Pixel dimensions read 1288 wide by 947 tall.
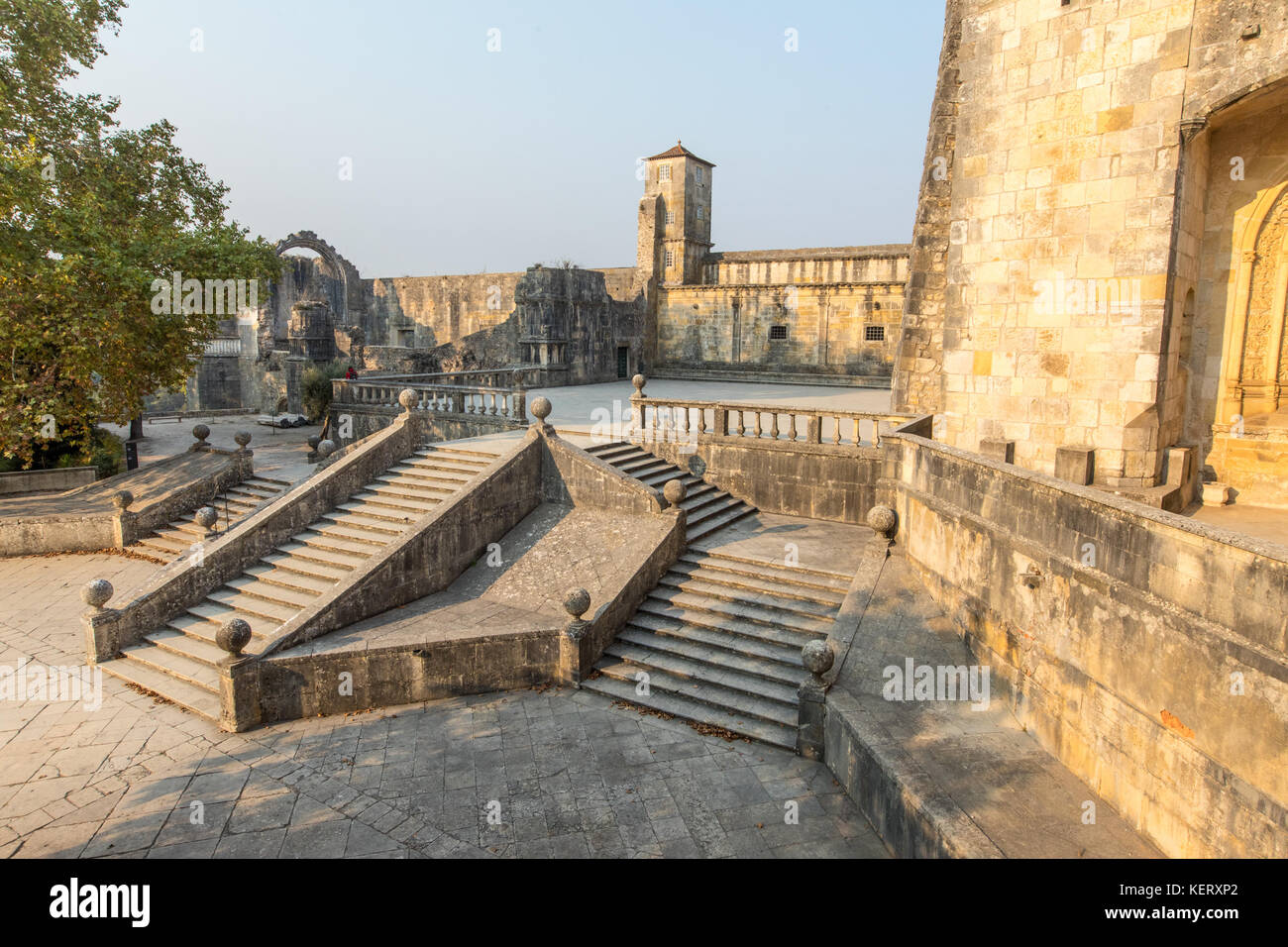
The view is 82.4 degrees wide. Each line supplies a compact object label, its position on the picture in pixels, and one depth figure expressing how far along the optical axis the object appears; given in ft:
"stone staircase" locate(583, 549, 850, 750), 32.14
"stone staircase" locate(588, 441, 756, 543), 47.52
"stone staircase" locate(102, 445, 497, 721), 35.96
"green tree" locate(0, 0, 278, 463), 50.44
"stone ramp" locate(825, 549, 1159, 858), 19.92
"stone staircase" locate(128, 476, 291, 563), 52.61
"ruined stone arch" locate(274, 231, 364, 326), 121.80
